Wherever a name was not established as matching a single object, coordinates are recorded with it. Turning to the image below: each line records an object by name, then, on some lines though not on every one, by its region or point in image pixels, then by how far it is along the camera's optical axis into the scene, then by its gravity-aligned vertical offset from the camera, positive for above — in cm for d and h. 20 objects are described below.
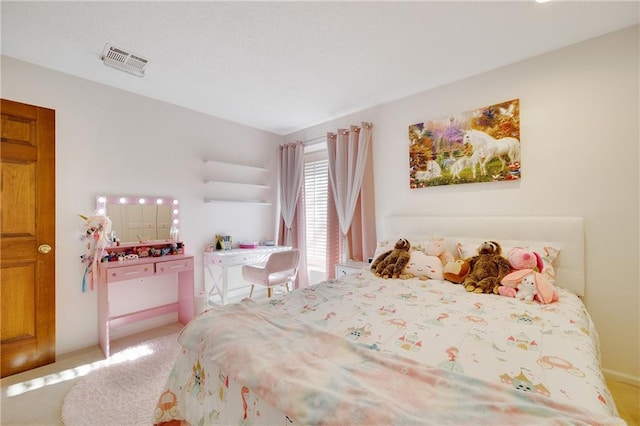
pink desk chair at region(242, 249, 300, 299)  314 -68
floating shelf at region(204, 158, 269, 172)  361 +69
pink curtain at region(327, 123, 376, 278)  340 +21
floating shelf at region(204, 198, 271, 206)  358 +18
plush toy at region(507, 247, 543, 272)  203 -36
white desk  333 -60
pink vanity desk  252 -69
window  414 +9
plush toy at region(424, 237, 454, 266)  247 -36
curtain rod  396 +107
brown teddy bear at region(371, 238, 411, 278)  246 -45
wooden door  217 -17
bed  83 -59
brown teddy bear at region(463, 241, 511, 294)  201 -45
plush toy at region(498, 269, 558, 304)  181 -52
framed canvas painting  246 +63
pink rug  172 -127
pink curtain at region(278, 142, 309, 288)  412 +20
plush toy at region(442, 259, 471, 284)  225 -49
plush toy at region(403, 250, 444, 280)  238 -49
